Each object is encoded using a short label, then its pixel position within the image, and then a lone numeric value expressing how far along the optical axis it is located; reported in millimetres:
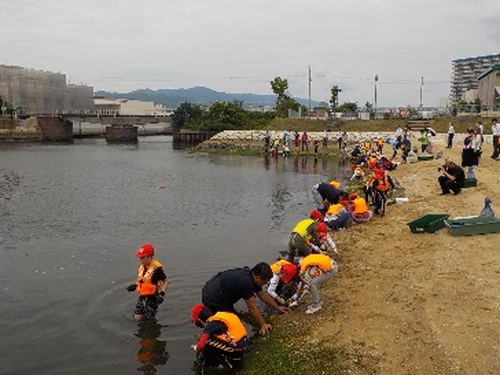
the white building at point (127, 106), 171500
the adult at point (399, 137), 41262
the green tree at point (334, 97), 92812
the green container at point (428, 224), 15328
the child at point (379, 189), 18750
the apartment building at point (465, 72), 109156
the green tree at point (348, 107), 90725
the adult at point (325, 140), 57531
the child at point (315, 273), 10453
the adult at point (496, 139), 27766
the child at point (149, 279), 10227
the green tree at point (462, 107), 63091
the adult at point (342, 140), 56406
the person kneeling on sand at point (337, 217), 17531
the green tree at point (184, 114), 108244
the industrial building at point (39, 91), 119875
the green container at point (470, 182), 21312
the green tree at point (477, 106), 60903
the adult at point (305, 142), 55812
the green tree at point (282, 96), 95375
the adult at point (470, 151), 23609
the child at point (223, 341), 8516
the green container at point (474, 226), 14047
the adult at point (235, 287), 8891
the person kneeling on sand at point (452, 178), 20580
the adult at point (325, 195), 17531
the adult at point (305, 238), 13375
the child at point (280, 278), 11008
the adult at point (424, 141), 36741
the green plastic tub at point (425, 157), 34500
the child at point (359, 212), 18328
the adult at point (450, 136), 38338
